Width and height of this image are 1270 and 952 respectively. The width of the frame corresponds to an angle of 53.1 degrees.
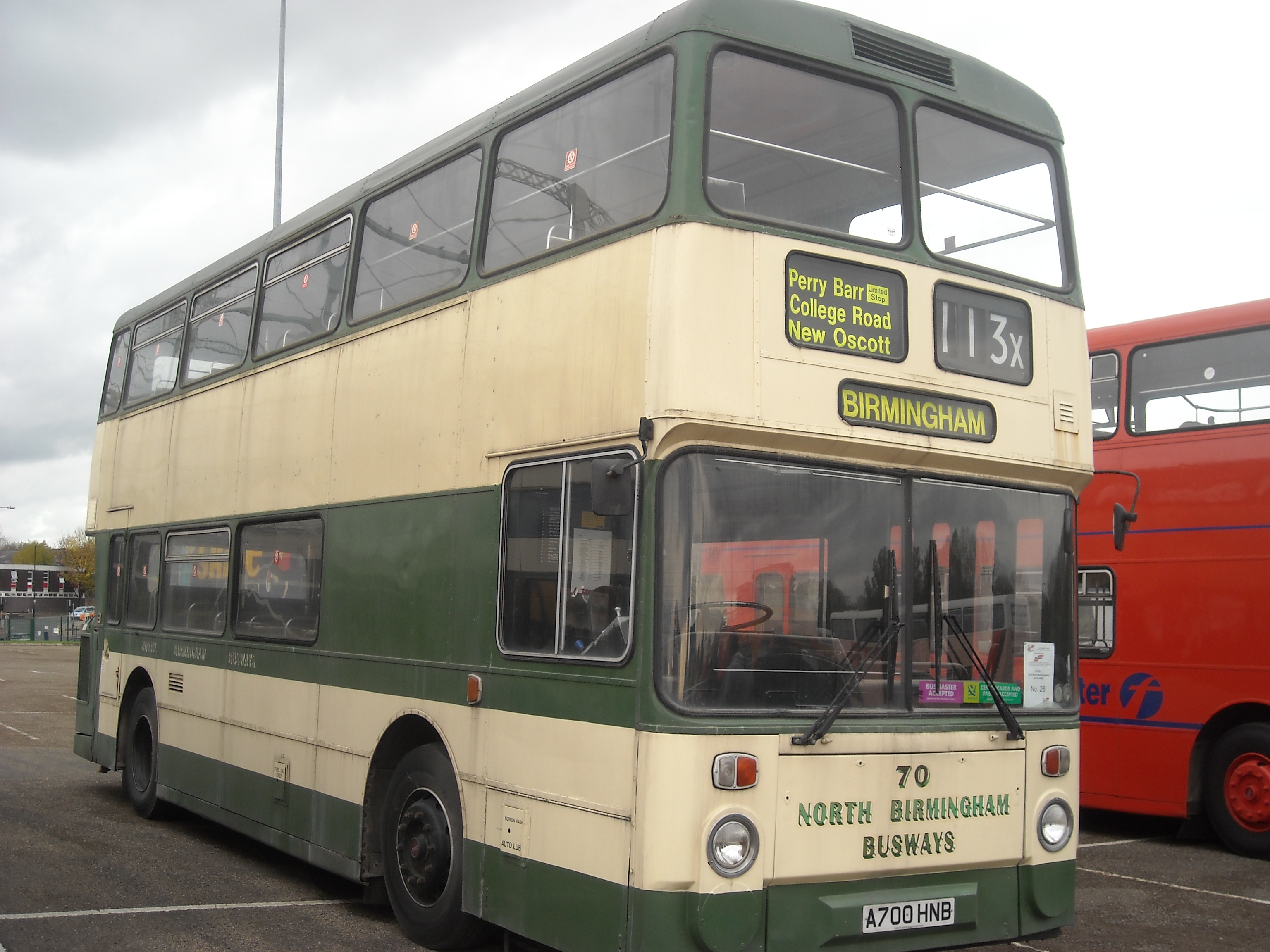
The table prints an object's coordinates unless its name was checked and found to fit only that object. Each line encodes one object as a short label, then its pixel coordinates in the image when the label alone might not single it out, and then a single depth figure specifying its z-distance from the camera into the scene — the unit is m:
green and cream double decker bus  5.27
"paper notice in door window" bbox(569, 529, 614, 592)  5.51
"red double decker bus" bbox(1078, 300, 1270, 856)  10.46
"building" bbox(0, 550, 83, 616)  111.19
